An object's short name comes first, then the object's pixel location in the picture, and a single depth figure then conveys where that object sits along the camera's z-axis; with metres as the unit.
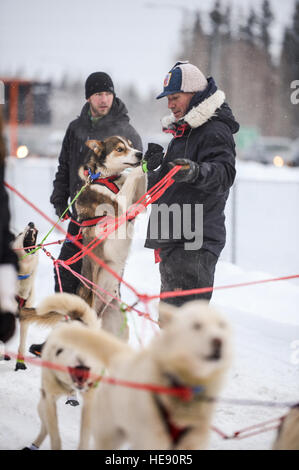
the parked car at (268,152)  49.41
